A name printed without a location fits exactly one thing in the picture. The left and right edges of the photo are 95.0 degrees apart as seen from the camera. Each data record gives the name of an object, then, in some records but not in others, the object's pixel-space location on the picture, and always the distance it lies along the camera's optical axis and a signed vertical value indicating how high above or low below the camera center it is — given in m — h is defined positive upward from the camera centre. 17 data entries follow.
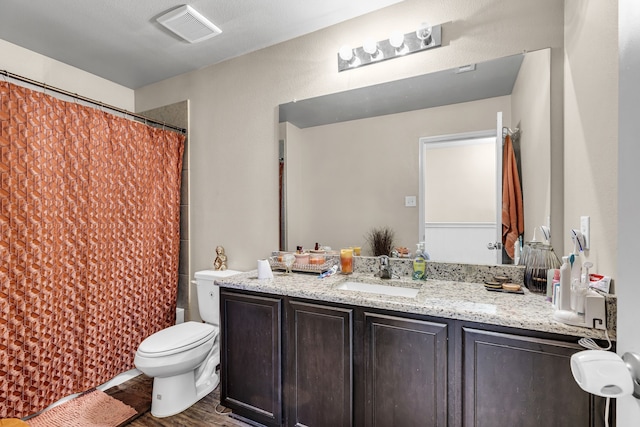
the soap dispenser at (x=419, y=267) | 1.72 -0.33
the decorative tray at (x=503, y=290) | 1.42 -0.39
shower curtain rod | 1.60 +0.75
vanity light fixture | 1.71 +1.02
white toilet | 1.74 -0.94
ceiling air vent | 1.85 +1.26
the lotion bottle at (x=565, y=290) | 1.08 -0.29
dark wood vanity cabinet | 1.06 -0.69
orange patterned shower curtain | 1.66 -0.21
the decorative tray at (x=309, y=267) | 1.92 -0.37
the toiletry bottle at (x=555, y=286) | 1.15 -0.31
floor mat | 1.73 -1.24
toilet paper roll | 1.78 -0.36
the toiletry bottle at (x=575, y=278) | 1.05 -0.25
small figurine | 2.44 -0.40
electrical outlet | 1.18 -0.07
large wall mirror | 1.54 +0.46
